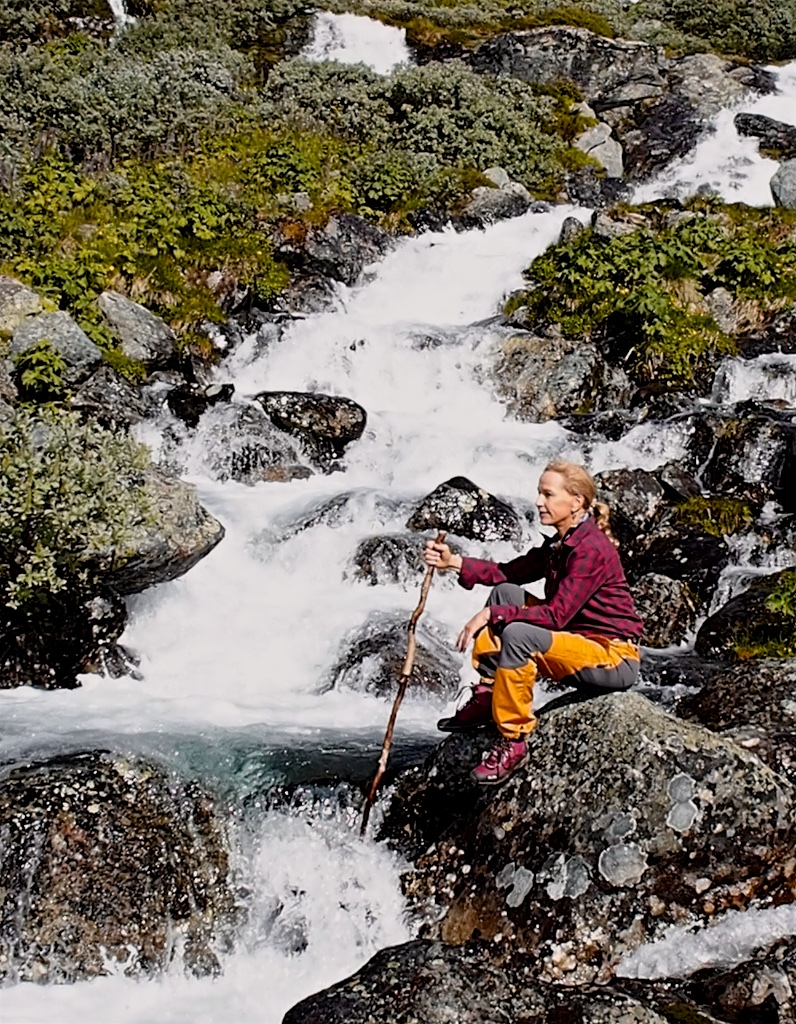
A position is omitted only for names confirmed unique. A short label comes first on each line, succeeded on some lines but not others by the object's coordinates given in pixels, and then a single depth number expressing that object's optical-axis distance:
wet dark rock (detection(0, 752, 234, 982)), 5.80
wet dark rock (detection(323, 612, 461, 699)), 9.44
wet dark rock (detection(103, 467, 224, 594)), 9.52
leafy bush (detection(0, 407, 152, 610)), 8.53
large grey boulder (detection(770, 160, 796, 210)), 22.86
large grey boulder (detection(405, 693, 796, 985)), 5.62
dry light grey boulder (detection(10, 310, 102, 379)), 13.84
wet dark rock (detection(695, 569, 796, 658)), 10.12
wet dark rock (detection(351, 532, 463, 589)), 11.73
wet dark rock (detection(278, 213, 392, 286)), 19.77
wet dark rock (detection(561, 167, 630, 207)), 24.98
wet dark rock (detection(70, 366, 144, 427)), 13.60
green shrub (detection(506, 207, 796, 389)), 17.11
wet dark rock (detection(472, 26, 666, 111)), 31.56
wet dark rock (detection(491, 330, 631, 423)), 16.77
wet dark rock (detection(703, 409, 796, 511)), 13.59
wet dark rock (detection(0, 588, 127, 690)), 9.02
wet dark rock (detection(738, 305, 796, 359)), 17.53
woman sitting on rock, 5.89
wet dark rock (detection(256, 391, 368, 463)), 14.99
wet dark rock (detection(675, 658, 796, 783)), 6.65
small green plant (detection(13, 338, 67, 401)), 13.37
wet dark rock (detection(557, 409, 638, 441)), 15.56
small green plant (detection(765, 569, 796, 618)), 9.77
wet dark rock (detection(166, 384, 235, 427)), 14.79
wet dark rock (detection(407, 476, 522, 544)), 12.66
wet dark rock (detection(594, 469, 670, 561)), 12.77
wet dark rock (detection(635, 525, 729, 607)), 11.88
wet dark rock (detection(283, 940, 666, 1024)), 4.48
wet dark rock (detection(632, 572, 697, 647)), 10.91
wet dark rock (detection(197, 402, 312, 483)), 14.32
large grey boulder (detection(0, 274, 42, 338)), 14.31
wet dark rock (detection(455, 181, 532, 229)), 22.94
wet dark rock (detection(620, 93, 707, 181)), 27.48
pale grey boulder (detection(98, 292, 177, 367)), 15.41
